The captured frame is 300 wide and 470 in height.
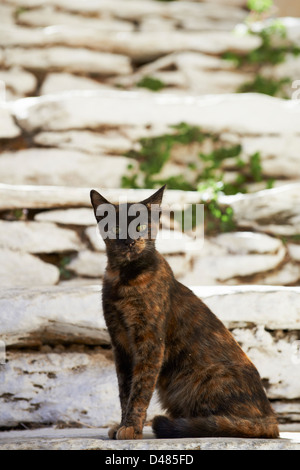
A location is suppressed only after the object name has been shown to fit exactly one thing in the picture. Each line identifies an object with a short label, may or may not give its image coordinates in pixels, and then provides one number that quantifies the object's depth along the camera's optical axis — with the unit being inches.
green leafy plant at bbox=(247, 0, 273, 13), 452.1
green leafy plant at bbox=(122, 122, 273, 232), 305.4
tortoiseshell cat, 129.6
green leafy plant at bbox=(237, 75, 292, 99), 400.5
